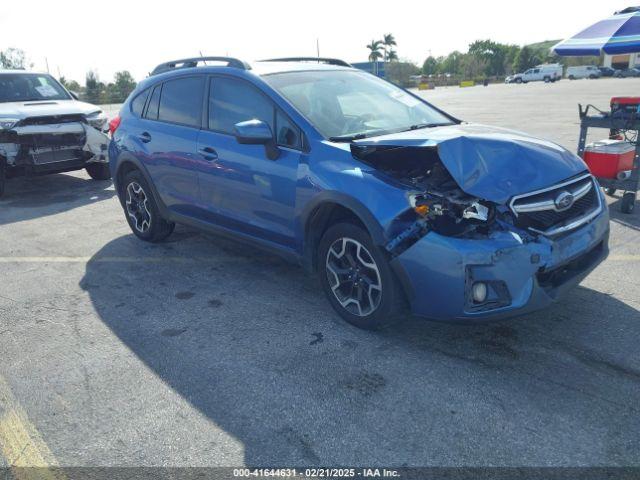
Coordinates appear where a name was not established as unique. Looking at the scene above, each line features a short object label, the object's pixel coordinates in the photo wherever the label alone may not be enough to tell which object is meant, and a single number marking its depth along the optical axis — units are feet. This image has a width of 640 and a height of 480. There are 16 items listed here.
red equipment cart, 20.74
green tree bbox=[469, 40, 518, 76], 367.25
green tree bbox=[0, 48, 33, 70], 212.17
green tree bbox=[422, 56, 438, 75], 424.75
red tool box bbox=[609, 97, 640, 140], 21.04
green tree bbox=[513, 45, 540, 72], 352.90
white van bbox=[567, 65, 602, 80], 225.15
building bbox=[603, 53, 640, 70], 244.63
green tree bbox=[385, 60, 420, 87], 292.30
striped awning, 21.91
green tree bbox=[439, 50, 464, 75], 397.04
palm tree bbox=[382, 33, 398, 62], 328.99
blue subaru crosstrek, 10.46
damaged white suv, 26.96
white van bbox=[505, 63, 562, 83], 220.35
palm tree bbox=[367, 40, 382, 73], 329.31
